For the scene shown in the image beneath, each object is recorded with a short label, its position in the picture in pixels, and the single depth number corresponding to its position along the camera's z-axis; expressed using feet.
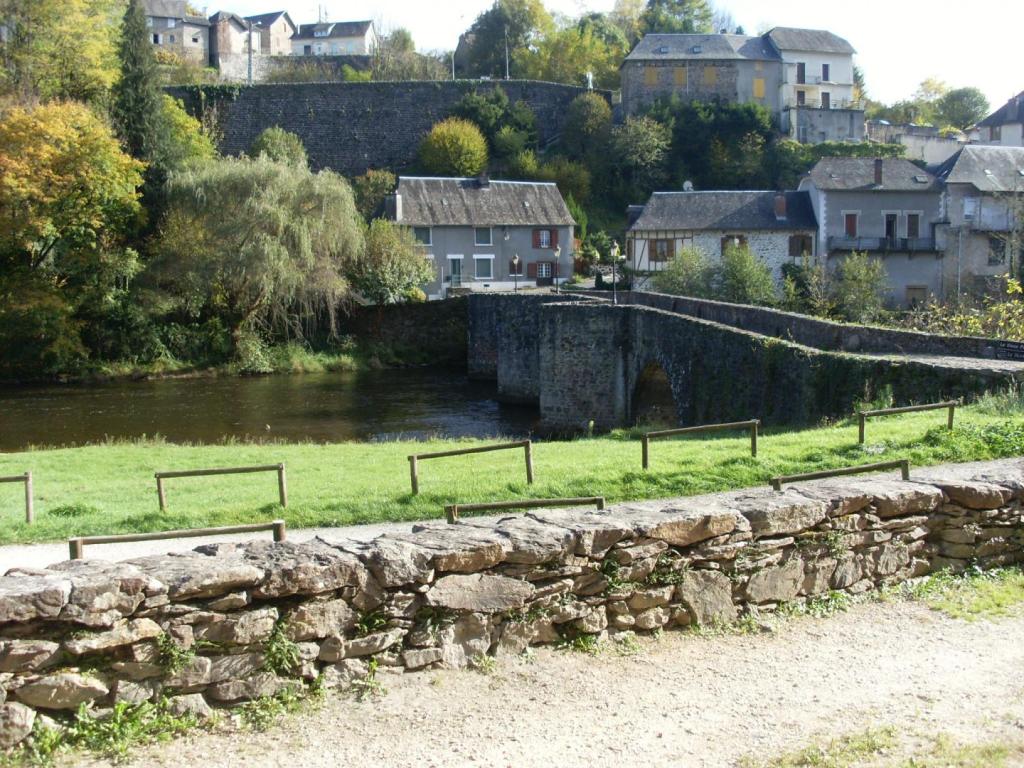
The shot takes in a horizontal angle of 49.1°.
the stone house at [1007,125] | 226.99
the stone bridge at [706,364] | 55.52
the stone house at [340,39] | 341.21
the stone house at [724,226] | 168.35
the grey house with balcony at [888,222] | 165.58
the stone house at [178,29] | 297.12
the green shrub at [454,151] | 213.46
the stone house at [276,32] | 331.57
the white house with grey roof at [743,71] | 228.22
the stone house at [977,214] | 163.63
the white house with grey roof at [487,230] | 176.96
